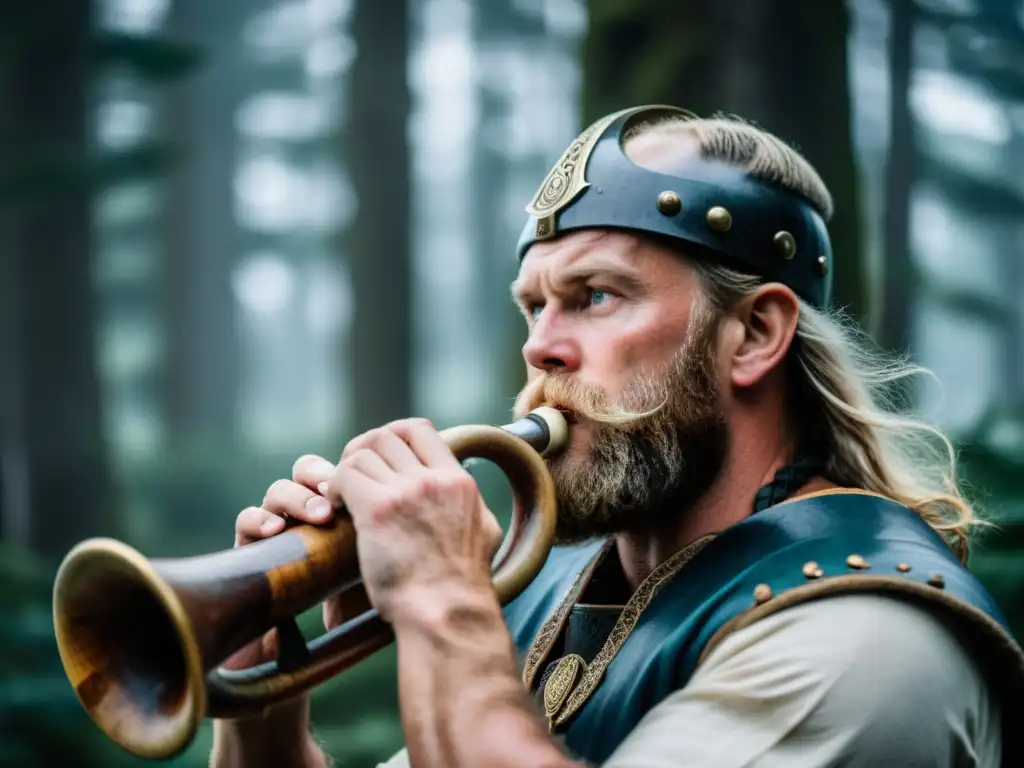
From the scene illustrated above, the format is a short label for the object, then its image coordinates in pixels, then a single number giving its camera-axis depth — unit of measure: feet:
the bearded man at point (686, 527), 6.53
